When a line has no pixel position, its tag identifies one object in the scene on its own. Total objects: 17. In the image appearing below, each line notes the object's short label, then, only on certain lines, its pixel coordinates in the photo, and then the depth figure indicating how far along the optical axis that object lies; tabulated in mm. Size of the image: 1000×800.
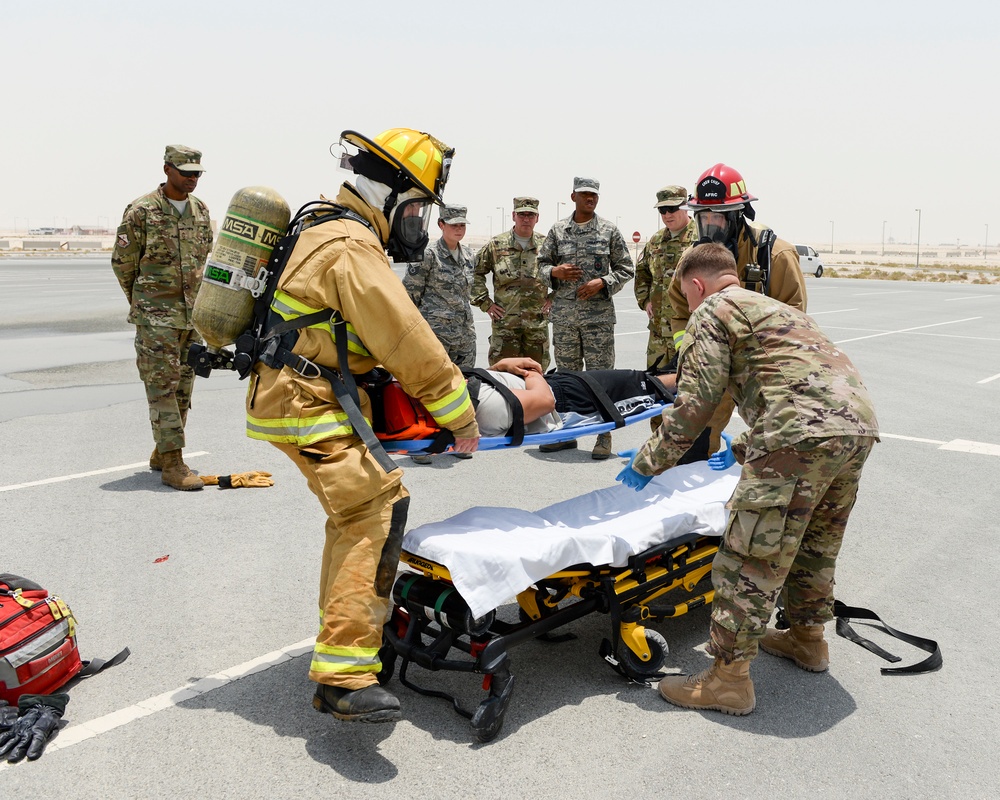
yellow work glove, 6977
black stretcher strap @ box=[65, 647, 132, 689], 4102
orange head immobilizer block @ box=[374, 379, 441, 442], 3914
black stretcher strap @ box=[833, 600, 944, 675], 4211
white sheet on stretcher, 3633
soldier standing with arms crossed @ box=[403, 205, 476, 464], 8586
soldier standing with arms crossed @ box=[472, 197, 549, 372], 8875
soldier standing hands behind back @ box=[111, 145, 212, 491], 6984
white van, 49238
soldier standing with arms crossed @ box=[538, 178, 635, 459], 8547
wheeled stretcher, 3637
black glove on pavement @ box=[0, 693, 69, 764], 3453
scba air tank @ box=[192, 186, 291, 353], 3740
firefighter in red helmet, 5520
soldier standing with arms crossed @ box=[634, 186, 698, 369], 7988
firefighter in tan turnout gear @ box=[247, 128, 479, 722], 3516
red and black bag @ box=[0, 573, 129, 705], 3727
